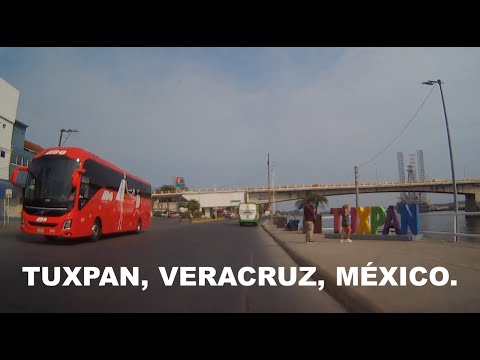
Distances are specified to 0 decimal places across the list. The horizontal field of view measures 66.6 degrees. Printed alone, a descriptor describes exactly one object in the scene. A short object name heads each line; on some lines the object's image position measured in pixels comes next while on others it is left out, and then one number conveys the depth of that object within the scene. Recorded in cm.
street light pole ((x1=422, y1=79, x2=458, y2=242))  2126
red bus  1296
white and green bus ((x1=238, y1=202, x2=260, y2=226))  3994
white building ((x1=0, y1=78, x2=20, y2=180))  3331
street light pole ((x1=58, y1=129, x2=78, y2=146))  3912
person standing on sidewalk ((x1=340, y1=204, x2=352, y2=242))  1484
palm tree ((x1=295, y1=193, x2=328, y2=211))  6349
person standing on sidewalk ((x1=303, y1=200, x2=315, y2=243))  1476
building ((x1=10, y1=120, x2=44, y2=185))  3624
